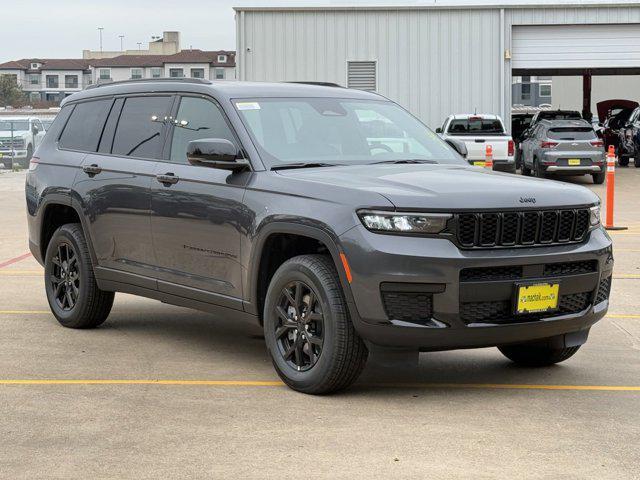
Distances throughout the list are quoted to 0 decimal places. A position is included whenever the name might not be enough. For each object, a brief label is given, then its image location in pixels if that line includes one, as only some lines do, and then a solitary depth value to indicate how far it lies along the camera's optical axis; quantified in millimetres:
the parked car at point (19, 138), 38781
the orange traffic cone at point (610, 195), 17203
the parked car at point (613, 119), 38688
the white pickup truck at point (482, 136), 26922
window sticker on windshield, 7430
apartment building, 127688
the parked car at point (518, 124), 37188
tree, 129625
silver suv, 27312
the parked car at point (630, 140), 34656
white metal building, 32781
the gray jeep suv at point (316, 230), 6168
